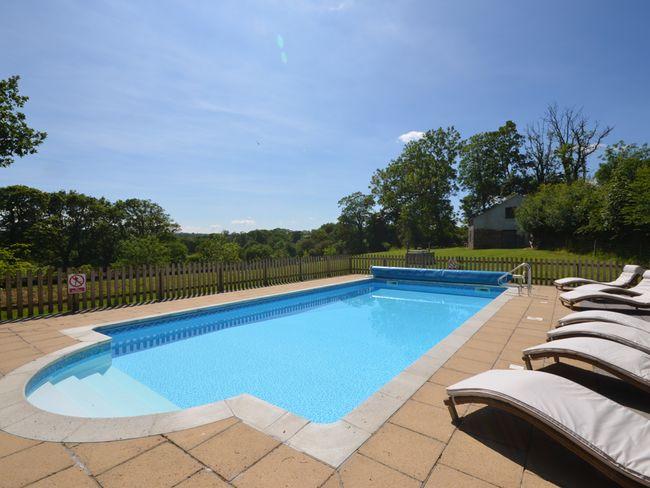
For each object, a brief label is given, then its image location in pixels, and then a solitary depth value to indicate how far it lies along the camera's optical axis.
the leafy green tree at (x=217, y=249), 41.45
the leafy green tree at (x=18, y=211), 28.91
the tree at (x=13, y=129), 12.36
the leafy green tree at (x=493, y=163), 42.06
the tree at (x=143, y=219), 42.38
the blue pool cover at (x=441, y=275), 11.60
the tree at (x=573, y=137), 34.70
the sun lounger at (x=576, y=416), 1.86
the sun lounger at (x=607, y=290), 7.23
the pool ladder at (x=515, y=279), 10.76
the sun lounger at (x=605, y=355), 2.94
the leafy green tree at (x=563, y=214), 21.91
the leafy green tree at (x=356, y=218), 51.59
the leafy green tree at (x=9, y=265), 11.92
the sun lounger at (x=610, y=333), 3.66
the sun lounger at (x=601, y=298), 6.46
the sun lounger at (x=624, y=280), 9.00
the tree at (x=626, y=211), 17.03
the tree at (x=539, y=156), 38.28
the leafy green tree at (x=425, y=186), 34.12
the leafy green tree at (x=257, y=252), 74.74
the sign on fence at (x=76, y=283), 7.53
